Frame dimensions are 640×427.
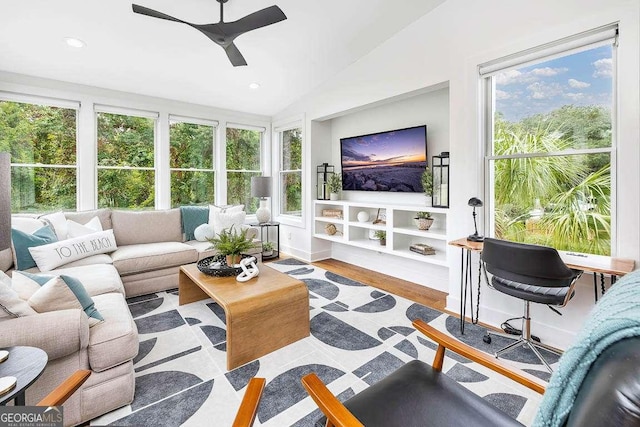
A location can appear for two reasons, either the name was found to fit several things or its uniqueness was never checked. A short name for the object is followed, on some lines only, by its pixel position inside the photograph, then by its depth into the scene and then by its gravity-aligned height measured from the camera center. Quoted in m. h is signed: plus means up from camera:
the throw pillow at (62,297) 1.54 -0.51
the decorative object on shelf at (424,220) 3.40 -0.23
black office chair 1.79 -0.48
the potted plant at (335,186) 4.65 +0.24
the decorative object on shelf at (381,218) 4.06 -0.25
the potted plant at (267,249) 4.90 -0.79
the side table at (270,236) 4.91 -0.64
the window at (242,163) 5.23 +0.73
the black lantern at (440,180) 3.25 +0.24
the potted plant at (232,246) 2.61 -0.40
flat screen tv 3.59 +0.55
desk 1.80 -0.43
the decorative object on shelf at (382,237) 3.96 -0.49
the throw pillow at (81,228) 3.23 -0.28
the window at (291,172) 5.16 +0.54
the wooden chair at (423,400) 1.00 -0.77
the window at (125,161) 4.05 +0.61
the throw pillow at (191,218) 4.15 -0.22
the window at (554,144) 2.14 +0.45
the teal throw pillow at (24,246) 2.69 -0.39
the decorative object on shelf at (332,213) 4.62 -0.19
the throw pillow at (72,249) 2.71 -0.46
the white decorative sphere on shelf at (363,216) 4.16 -0.22
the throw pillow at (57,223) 3.11 -0.21
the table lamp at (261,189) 4.89 +0.22
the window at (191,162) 4.62 +0.67
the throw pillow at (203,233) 4.07 -0.43
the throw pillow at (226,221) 4.16 -0.27
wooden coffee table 1.98 -0.80
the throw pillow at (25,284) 1.62 -0.46
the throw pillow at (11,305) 1.39 -0.49
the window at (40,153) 3.47 +0.64
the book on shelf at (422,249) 3.45 -0.58
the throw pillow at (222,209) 4.34 -0.10
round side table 0.98 -0.62
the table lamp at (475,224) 2.45 -0.22
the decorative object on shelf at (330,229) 4.66 -0.45
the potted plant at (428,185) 3.39 +0.18
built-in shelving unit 3.39 -0.36
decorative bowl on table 2.50 -0.58
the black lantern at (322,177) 4.80 +0.40
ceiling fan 2.12 +1.37
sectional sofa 1.39 -0.71
